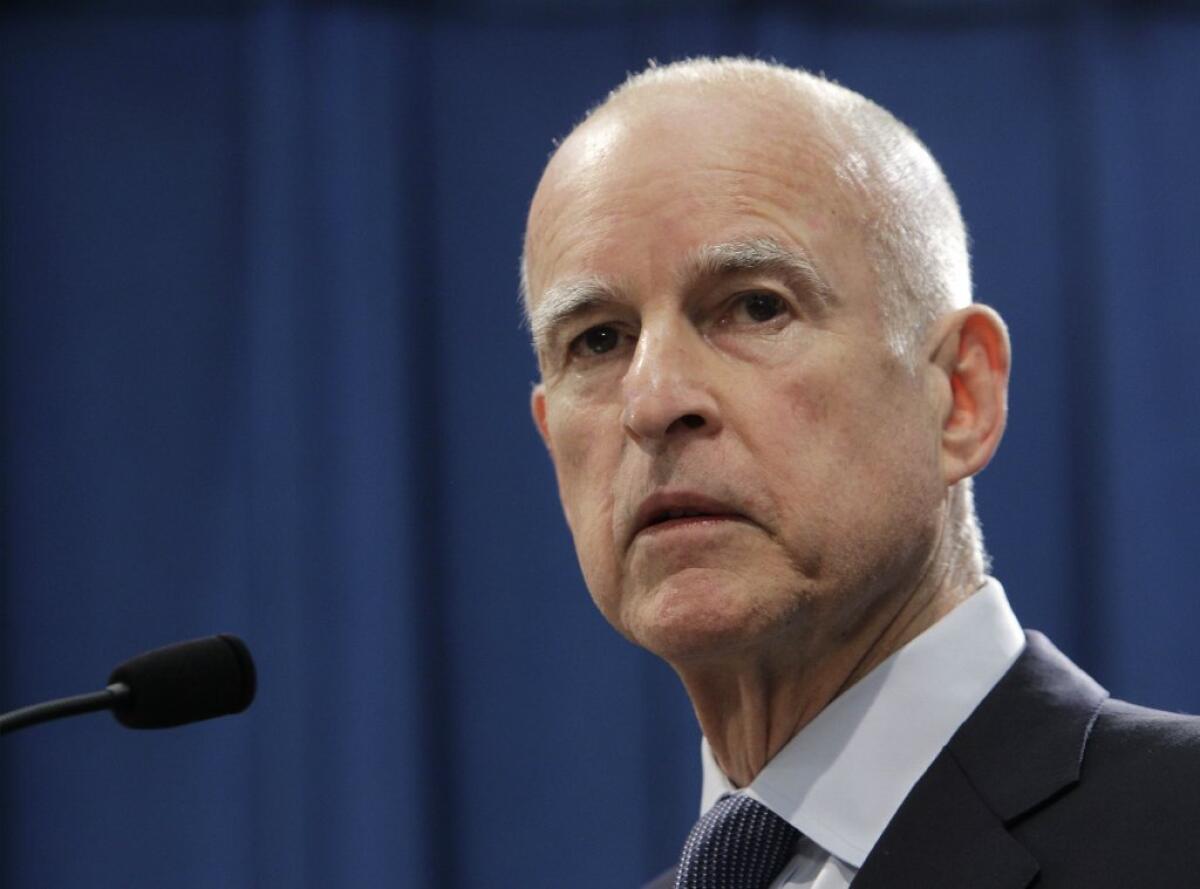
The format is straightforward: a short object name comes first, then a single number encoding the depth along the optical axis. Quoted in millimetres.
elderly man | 2033
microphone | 1965
